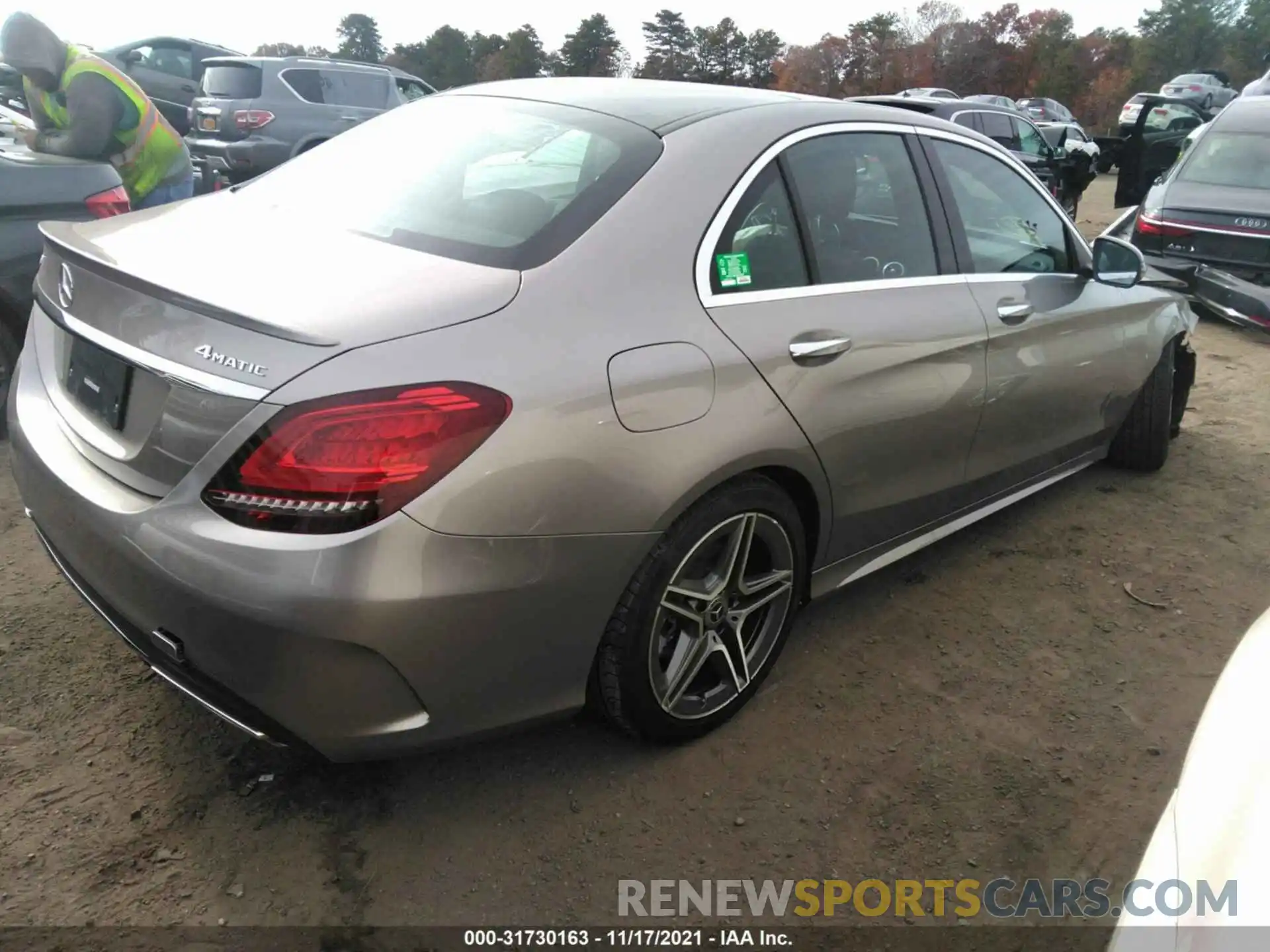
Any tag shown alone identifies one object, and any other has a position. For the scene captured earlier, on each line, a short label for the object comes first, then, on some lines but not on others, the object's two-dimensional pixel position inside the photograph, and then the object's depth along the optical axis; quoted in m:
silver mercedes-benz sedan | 1.74
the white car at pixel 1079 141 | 19.80
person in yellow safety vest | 4.62
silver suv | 10.16
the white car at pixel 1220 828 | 1.11
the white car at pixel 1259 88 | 12.21
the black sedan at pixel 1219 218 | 7.07
